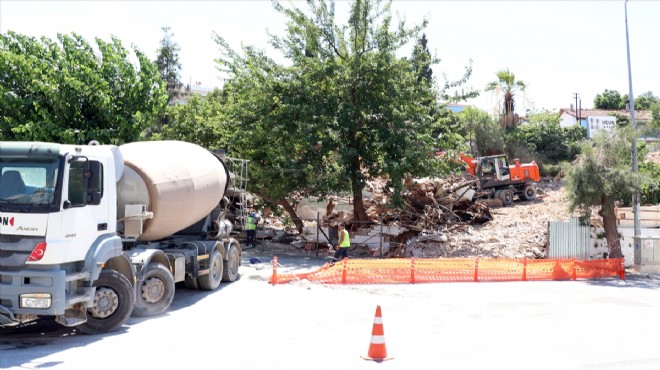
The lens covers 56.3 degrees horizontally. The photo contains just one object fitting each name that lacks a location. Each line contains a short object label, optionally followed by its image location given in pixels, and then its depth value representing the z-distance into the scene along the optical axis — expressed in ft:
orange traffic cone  28.86
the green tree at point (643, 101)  254.86
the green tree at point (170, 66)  177.27
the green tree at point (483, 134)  159.43
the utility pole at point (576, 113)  238.07
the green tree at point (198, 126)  82.53
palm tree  170.91
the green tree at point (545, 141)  164.96
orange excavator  116.78
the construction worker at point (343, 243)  63.36
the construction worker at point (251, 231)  82.48
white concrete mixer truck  29.81
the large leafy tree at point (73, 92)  60.90
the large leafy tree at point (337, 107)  74.02
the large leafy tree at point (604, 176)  66.44
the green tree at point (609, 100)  266.92
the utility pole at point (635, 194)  68.33
